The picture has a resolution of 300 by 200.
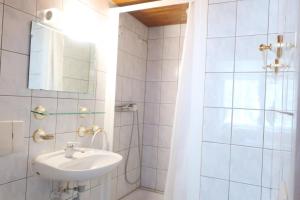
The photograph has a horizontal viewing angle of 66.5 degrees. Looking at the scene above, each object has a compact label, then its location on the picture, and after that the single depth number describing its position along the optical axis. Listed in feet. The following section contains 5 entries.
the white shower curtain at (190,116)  5.35
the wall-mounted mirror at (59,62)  4.80
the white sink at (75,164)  4.35
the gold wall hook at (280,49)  2.21
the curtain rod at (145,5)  6.10
